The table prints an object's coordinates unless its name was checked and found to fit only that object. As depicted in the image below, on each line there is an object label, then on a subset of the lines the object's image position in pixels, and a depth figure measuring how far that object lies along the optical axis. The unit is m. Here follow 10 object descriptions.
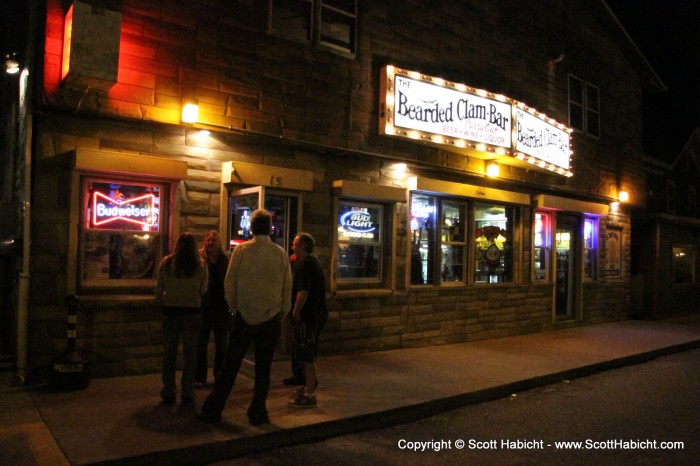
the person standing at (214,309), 6.90
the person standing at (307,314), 6.28
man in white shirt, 5.59
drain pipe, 6.62
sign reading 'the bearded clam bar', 9.88
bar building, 7.00
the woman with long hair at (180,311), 6.16
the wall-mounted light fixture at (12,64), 8.39
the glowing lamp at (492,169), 11.93
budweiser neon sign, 7.38
